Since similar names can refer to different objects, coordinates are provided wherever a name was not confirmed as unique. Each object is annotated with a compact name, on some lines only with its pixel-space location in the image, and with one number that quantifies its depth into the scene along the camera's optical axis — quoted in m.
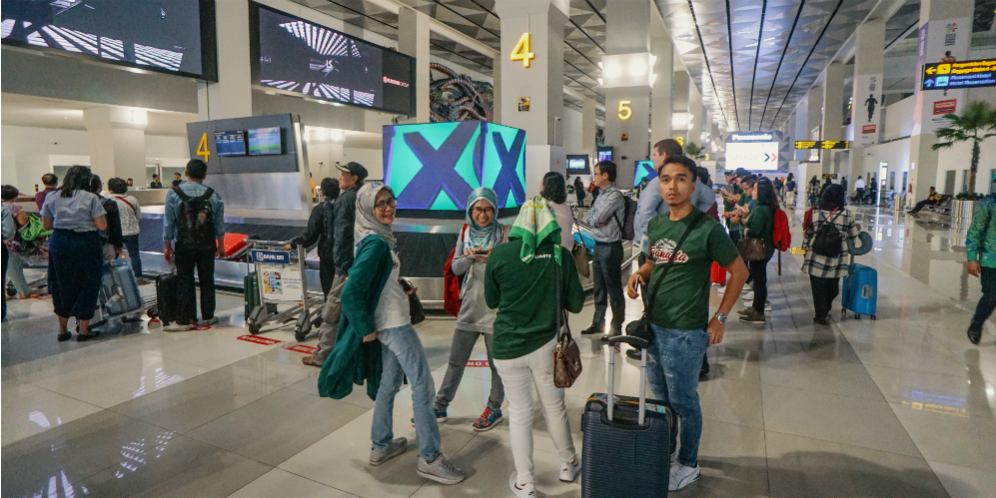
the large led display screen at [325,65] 12.95
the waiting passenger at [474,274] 3.14
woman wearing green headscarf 2.55
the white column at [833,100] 28.48
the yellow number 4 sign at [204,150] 10.60
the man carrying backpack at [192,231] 5.70
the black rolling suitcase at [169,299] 5.95
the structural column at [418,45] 19.08
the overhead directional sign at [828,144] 27.44
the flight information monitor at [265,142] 9.38
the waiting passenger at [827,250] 5.85
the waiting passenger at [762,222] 5.84
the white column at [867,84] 22.09
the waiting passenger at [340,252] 4.71
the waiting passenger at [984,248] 5.04
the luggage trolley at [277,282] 5.59
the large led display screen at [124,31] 8.60
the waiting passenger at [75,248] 5.29
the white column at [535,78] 12.59
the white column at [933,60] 15.79
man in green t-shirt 2.58
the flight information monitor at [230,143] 9.85
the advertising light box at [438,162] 7.91
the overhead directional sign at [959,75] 14.48
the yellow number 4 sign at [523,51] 12.61
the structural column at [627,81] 17.19
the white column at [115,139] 15.45
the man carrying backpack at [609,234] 4.97
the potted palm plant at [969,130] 17.34
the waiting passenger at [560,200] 4.34
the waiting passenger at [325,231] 5.10
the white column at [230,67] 11.73
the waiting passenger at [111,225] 5.84
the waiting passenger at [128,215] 7.62
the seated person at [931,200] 19.98
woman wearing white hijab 2.73
